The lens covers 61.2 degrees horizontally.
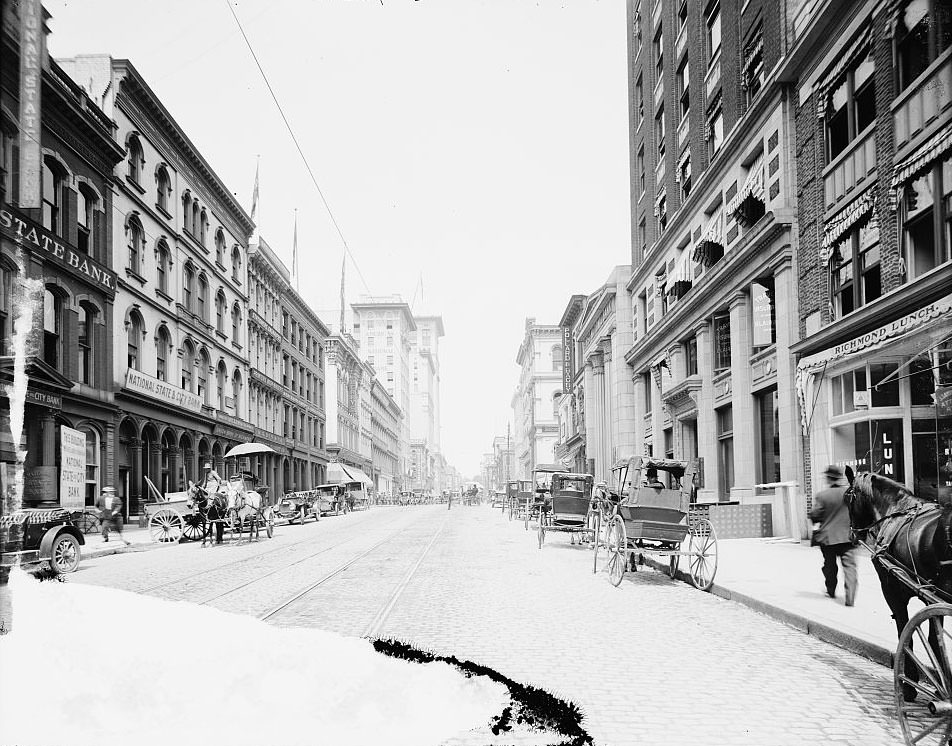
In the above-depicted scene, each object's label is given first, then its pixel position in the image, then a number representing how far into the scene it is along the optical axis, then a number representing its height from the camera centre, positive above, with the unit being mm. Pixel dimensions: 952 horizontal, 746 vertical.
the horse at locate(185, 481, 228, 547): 22953 -1993
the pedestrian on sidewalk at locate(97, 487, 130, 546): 22711 -2085
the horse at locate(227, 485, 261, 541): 23594 -2087
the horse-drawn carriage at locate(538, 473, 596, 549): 20500 -2083
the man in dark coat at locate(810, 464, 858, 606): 9922 -1277
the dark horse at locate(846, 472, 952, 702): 5402 -780
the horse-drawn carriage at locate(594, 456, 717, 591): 12953 -1497
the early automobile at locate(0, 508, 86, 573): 12836 -1678
